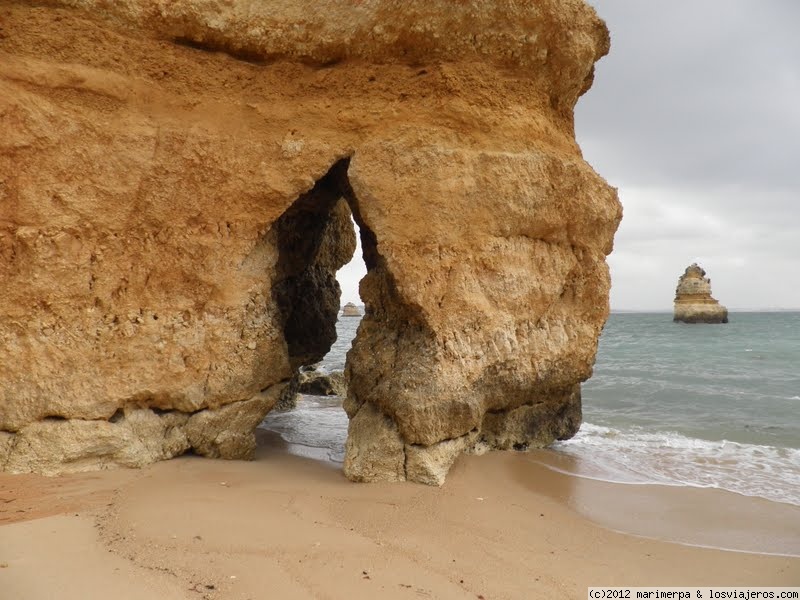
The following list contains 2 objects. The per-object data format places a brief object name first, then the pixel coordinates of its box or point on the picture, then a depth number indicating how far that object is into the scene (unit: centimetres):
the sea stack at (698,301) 5419
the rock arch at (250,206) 504
